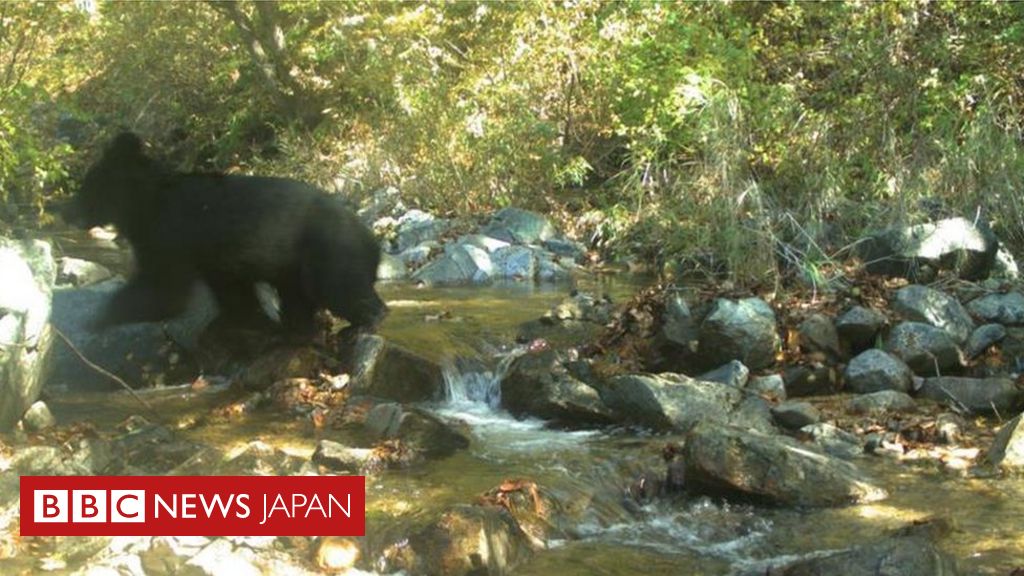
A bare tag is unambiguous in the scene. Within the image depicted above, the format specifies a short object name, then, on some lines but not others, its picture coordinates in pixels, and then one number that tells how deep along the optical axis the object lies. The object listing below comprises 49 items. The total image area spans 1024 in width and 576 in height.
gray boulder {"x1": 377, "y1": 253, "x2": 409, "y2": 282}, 12.88
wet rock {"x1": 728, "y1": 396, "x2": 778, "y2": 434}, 6.64
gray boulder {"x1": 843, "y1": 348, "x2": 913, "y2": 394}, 7.46
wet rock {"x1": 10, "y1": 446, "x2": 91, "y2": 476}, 5.31
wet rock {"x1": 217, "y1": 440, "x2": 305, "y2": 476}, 5.46
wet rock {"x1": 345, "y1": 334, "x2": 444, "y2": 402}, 7.62
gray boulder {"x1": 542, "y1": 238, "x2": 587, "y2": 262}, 13.81
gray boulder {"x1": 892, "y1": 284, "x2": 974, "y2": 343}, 8.30
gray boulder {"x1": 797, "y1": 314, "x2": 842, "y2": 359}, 8.01
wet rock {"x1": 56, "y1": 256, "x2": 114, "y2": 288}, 10.20
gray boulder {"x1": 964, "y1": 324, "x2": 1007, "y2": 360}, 8.09
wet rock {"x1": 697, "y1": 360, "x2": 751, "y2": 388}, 7.49
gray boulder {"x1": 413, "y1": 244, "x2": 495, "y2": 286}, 12.48
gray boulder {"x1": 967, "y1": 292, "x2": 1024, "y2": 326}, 8.56
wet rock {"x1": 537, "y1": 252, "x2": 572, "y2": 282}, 12.72
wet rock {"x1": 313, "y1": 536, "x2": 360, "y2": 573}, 4.68
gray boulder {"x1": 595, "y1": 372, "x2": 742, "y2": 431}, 6.73
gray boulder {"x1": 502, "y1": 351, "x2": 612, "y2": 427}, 7.00
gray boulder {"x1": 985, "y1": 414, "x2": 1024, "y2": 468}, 5.87
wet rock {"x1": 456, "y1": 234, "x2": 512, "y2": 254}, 13.48
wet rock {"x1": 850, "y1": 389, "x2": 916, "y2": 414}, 7.00
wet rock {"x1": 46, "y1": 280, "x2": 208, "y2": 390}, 7.75
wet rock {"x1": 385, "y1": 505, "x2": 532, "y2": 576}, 4.55
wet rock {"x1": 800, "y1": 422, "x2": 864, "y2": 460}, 6.34
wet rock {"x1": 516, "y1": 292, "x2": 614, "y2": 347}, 9.01
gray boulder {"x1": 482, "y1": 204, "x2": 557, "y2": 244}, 14.24
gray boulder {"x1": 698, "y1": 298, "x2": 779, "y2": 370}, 7.90
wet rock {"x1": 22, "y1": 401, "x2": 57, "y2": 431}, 6.37
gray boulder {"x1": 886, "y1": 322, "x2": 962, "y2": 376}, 7.79
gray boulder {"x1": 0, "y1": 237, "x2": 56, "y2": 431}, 5.90
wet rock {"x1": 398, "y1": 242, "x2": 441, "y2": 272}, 13.48
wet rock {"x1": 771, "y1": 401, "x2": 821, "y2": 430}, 6.72
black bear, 7.64
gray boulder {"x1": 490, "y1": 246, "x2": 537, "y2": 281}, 12.78
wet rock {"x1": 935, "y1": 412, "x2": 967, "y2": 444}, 6.39
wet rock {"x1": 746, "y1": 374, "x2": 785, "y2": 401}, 7.35
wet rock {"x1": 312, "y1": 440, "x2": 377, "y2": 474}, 5.93
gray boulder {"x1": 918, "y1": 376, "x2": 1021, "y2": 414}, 7.11
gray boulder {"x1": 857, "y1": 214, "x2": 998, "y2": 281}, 9.23
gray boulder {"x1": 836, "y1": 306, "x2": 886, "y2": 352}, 8.16
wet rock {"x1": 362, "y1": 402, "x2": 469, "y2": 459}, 6.32
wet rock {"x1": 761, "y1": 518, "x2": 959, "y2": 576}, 4.11
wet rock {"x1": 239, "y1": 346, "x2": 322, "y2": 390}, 7.80
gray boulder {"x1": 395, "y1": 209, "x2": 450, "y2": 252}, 14.78
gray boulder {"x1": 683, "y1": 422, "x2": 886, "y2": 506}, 5.45
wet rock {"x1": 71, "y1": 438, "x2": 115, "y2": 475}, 5.47
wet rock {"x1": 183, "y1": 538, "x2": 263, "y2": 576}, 4.47
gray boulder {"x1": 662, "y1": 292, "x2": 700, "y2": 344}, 8.16
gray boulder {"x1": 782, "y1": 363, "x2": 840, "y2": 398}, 7.62
